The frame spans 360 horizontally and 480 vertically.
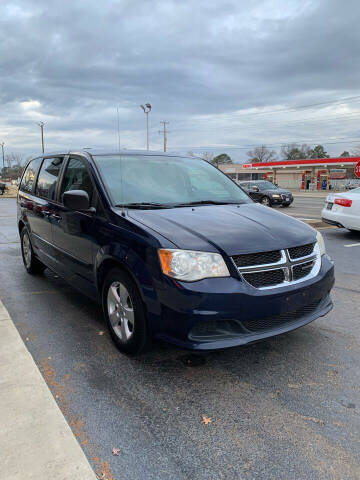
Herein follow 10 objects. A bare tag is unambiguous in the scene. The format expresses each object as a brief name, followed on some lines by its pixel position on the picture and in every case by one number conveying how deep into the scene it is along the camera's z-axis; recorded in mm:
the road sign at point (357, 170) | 17933
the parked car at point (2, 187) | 35484
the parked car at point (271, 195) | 20388
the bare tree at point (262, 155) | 123188
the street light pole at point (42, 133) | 59488
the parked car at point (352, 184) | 53244
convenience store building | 56038
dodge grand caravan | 2742
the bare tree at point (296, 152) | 113938
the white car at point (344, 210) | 8922
